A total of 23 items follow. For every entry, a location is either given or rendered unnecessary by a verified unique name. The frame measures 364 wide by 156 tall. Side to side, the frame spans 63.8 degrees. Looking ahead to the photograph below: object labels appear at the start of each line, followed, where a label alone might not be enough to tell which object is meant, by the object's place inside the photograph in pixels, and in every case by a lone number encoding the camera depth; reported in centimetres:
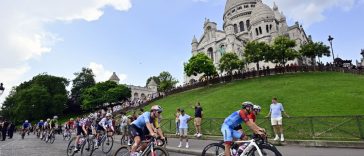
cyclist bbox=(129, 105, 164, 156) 825
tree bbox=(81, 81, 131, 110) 7444
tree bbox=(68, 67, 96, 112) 8500
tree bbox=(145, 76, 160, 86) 12544
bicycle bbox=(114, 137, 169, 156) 794
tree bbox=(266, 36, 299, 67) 5288
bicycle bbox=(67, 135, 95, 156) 1252
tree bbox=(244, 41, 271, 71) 5447
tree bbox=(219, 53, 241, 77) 6164
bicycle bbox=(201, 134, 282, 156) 688
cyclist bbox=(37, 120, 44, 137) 2735
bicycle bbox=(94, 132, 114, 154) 1275
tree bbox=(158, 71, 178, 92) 7854
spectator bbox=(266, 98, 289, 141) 1381
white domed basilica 8369
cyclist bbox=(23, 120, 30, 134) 3010
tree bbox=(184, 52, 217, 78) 6250
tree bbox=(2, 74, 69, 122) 7119
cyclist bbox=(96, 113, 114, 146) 1334
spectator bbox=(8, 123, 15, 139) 3135
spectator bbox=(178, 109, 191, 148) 1503
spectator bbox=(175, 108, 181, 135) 1668
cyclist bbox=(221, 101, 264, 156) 740
